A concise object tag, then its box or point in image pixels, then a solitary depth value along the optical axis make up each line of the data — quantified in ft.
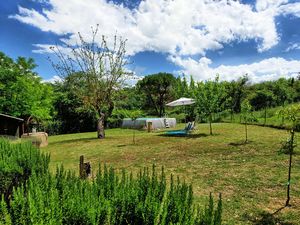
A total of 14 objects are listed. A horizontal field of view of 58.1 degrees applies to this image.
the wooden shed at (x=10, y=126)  87.40
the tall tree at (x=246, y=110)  52.70
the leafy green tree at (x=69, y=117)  121.29
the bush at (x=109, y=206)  9.62
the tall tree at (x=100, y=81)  70.03
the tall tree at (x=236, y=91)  113.50
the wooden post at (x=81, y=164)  24.43
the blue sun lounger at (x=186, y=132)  69.02
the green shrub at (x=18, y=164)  19.54
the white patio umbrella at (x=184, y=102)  72.72
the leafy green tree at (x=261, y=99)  105.19
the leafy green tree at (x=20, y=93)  98.58
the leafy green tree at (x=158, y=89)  152.97
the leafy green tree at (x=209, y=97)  61.36
